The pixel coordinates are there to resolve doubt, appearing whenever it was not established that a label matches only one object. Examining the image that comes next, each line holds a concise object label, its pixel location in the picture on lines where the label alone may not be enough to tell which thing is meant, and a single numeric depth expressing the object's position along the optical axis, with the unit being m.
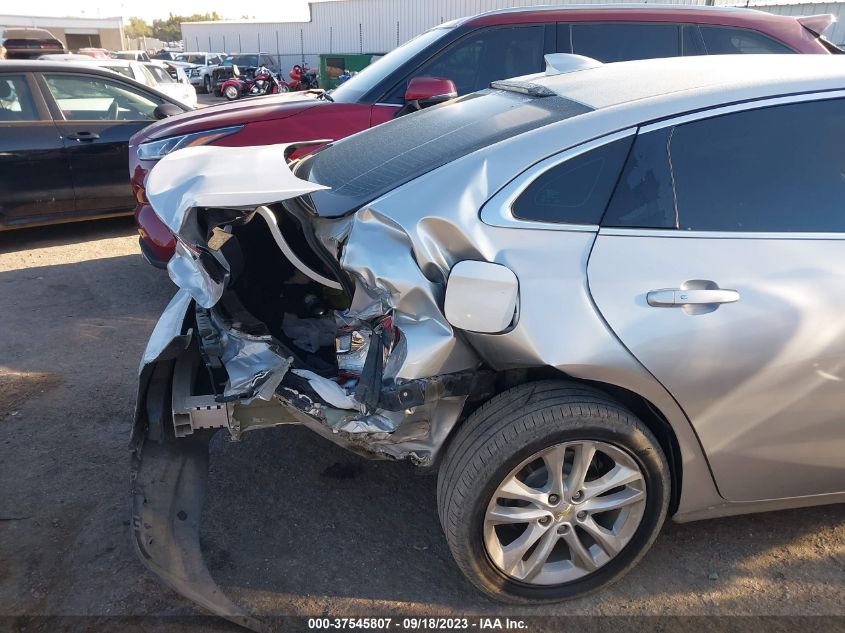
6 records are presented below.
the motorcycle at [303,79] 21.62
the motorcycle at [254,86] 24.31
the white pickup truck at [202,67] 29.48
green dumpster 16.46
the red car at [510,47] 4.78
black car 6.21
